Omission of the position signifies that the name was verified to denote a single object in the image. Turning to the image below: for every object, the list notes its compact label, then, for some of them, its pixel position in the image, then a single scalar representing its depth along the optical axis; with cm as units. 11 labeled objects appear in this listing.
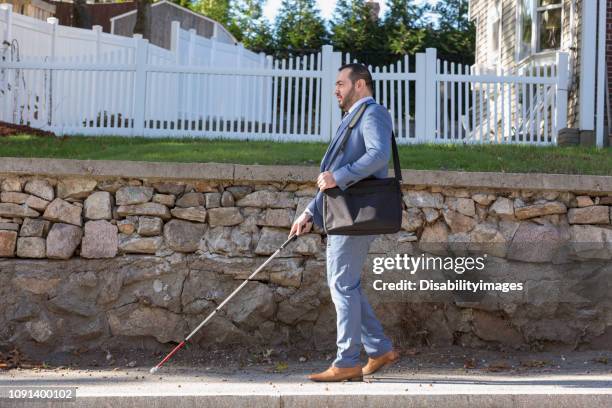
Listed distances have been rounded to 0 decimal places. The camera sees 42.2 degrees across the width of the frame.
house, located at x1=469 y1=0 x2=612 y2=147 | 1223
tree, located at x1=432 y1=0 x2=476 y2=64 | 2653
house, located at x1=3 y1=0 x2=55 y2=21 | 2402
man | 485
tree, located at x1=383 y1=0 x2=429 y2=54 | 2545
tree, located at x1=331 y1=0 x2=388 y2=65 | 2559
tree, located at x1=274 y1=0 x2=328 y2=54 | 2655
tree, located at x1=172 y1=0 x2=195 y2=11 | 3850
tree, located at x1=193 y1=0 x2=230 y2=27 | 3903
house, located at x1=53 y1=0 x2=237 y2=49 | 2920
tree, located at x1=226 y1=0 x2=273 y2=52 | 2811
